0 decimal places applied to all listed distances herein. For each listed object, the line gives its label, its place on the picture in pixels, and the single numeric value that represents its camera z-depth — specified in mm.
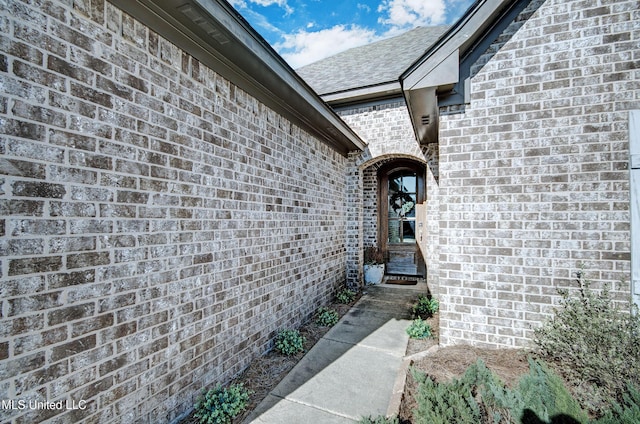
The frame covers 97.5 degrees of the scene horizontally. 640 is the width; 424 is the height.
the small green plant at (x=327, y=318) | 4844
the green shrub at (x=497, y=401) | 2154
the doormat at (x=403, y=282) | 7609
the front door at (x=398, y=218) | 8758
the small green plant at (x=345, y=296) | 6043
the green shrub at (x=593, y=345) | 2398
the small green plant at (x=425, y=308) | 5246
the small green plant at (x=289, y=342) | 3807
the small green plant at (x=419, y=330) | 4273
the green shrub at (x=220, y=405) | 2537
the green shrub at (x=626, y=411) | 1973
